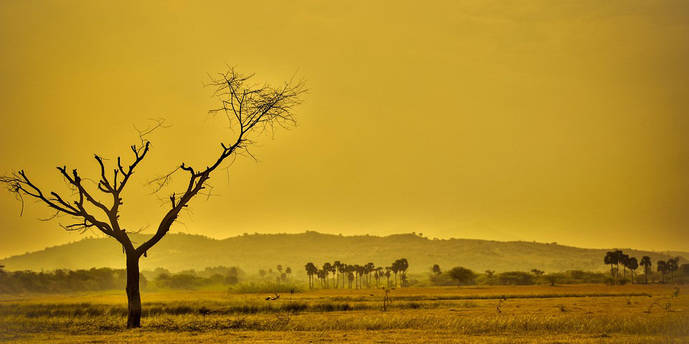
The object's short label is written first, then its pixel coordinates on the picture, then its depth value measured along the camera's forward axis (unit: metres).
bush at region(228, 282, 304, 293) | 109.62
